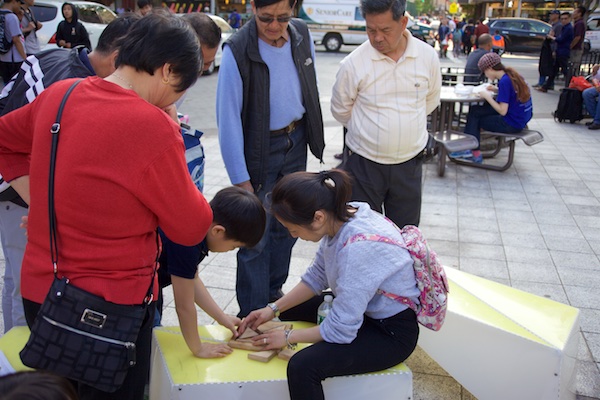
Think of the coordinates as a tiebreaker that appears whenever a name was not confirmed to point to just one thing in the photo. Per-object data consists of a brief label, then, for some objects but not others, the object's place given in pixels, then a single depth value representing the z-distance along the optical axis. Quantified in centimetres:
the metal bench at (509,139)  604
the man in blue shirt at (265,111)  265
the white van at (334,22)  1961
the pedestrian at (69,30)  983
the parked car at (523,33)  2206
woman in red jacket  140
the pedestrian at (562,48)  1198
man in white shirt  294
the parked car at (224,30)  1460
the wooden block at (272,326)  226
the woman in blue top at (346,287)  195
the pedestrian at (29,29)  842
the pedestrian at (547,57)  1182
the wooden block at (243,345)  214
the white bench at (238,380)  193
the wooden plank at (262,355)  207
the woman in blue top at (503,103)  597
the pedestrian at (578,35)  1200
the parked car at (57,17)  1116
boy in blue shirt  191
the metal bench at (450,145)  600
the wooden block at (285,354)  209
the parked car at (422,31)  2261
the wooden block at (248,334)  223
